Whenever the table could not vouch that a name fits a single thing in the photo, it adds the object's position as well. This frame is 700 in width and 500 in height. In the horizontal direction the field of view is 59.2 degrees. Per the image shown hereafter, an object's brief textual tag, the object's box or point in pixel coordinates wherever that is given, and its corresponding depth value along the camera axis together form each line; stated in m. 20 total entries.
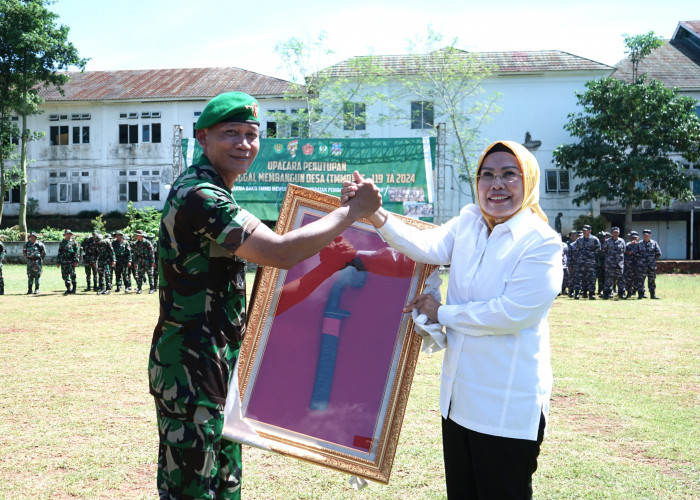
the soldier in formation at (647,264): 18.32
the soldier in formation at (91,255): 19.41
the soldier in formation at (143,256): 19.52
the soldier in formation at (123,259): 19.78
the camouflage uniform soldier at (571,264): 19.05
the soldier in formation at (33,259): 18.27
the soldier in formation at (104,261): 19.17
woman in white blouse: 2.53
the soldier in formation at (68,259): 18.69
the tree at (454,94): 32.81
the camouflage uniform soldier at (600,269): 19.62
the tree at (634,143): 29.88
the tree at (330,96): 33.59
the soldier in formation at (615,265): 18.67
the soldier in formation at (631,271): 18.78
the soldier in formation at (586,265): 18.69
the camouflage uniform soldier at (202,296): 2.38
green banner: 22.67
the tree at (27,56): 32.56
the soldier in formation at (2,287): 18.24
